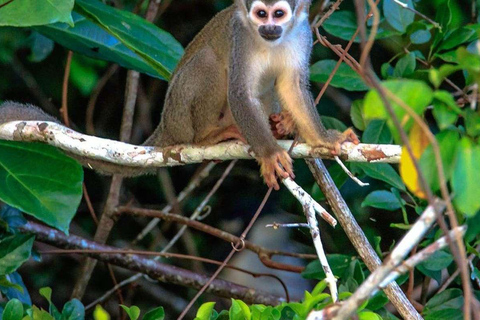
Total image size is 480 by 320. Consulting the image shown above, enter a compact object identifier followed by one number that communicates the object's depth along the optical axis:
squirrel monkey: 7.94
